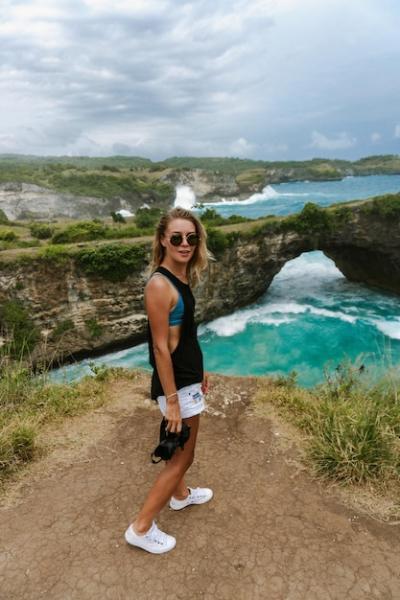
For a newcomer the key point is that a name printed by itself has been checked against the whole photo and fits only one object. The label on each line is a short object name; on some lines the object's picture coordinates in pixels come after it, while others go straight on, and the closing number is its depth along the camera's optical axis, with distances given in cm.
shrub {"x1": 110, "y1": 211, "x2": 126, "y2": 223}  3759
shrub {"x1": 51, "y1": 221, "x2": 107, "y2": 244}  2239
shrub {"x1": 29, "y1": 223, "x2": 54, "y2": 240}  2659
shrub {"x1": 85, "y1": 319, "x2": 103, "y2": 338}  2009
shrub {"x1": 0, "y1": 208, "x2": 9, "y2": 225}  4315
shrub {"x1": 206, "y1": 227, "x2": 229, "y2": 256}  2181
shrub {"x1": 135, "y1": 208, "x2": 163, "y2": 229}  2664
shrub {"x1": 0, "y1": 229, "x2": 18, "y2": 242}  2384
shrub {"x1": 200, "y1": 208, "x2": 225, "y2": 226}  2571
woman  296
